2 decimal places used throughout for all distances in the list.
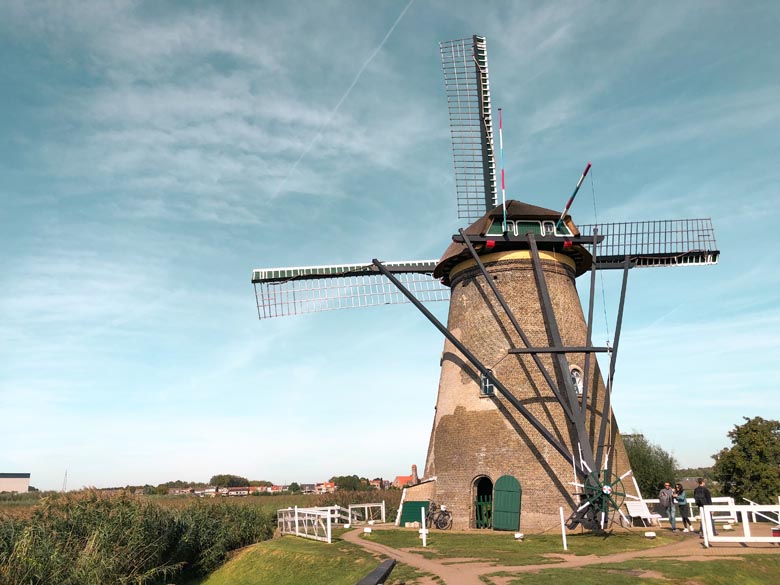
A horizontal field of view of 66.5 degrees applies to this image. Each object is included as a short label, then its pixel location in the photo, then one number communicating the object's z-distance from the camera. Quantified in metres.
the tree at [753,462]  24.47
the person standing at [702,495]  15.37
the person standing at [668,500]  15.90
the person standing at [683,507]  16.00
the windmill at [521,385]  16.84
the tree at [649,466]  30.47
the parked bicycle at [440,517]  18.11
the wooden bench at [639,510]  16.11
